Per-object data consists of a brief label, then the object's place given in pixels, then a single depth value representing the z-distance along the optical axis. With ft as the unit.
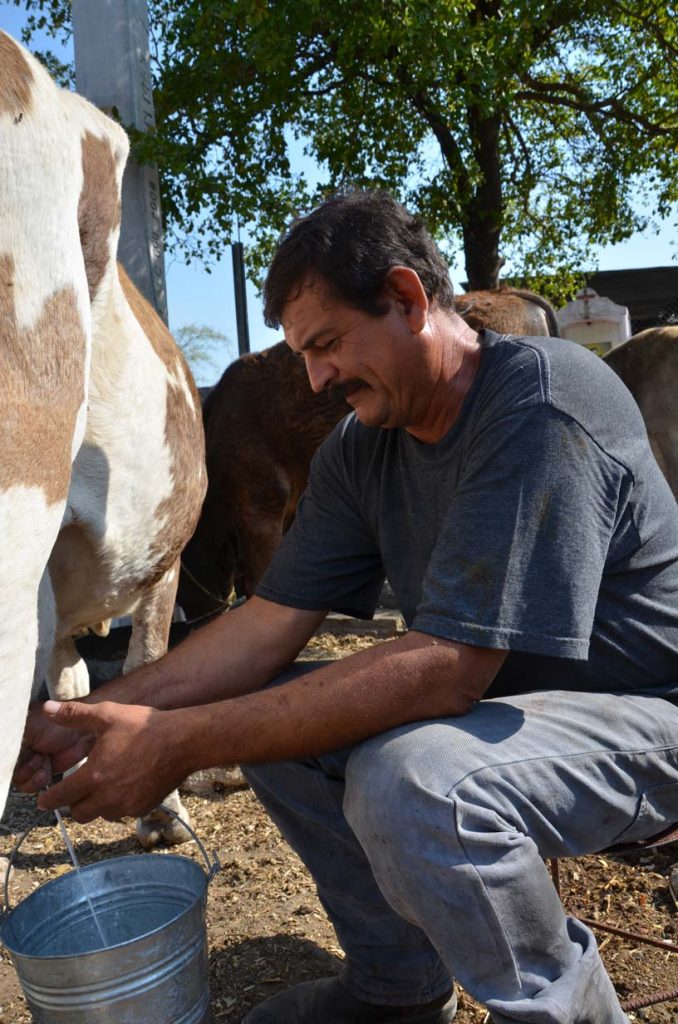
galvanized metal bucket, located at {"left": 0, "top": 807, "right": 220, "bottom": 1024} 5.12
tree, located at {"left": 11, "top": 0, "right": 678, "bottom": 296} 21.84
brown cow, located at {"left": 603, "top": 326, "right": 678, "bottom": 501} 19.63
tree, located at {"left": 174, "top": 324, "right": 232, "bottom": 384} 76.43
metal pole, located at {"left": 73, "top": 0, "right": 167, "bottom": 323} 18.10
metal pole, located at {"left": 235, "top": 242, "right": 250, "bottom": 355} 23.84
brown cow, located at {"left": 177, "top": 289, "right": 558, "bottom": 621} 18.15
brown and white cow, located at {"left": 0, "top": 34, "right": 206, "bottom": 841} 5.24
